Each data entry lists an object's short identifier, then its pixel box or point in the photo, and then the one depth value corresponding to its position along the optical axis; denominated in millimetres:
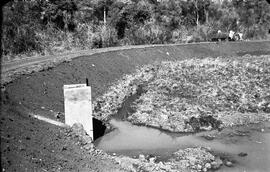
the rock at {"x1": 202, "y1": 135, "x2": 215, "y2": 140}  11109
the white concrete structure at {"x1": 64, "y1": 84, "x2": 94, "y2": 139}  9922
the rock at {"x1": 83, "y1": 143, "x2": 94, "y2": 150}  8878
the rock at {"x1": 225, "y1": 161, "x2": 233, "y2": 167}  9031
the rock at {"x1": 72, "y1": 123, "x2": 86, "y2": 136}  9532
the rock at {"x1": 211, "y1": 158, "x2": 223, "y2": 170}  8911
